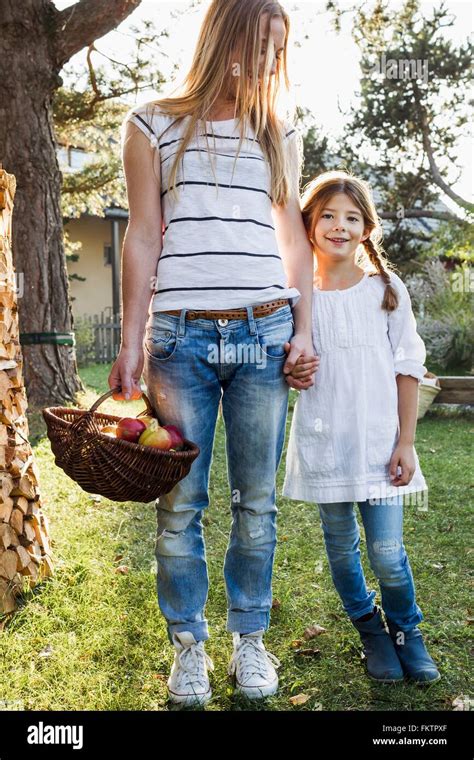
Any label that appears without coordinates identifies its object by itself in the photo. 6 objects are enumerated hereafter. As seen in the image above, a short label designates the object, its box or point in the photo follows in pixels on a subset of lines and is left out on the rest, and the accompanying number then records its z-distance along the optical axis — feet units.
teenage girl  7.31
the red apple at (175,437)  7.16
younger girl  8.07
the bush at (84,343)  48.75
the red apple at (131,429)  7.15
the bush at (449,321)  31.50
